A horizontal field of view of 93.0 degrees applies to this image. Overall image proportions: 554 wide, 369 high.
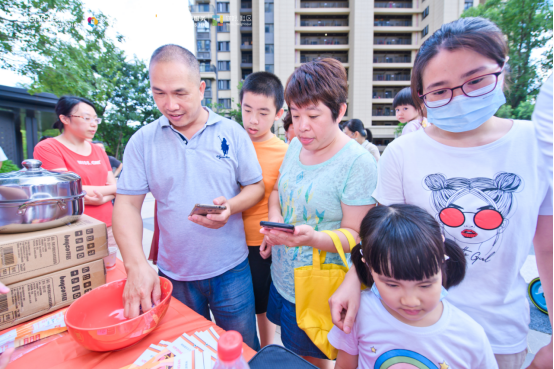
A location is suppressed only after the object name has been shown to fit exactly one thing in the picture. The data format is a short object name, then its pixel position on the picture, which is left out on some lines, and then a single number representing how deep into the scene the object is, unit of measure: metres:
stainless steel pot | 1.05
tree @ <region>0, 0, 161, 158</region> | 5.07
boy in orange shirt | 1.68
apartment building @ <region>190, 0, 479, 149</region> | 24.52
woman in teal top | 1.08
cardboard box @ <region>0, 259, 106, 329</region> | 1.04
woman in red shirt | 2.17
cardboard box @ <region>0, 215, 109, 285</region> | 1.03
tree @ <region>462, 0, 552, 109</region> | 11.93
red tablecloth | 0.87
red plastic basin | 0.83
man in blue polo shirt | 1.26
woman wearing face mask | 0.81
